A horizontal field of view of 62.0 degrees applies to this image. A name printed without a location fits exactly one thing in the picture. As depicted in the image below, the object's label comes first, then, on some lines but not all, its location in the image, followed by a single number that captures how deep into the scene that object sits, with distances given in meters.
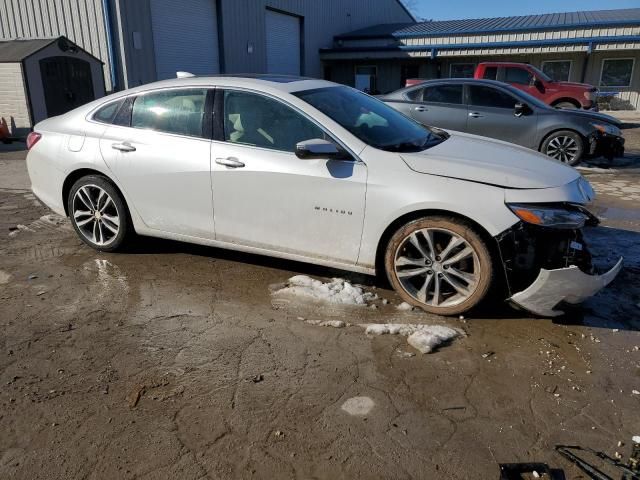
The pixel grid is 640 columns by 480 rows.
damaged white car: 3.45
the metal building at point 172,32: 14.76
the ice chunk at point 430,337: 3.36
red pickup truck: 14.62
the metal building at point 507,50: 21.94
